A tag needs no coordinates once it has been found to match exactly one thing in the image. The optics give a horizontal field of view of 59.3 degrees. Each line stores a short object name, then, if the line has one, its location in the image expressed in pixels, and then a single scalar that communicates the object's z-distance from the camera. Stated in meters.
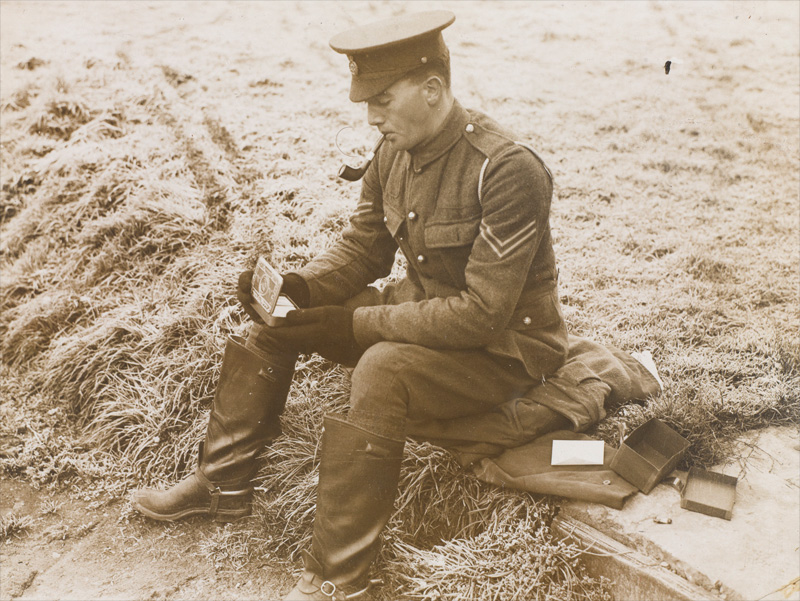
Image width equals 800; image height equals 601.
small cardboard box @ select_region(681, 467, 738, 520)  2.40
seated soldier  2.31
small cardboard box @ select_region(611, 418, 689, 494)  2.51
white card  2.60
